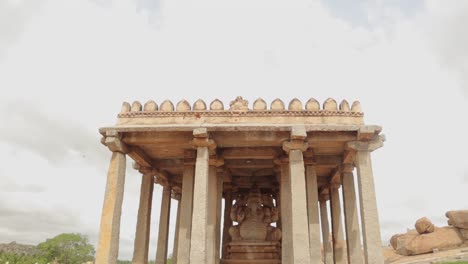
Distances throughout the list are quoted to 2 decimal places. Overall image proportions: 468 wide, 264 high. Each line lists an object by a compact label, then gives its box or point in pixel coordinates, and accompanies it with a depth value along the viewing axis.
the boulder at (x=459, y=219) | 32.34
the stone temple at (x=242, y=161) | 11.30
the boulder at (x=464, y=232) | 32.08
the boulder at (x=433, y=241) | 31.91
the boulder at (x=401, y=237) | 34.78
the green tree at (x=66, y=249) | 79.94
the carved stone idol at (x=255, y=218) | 17.22
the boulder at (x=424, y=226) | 33.94
